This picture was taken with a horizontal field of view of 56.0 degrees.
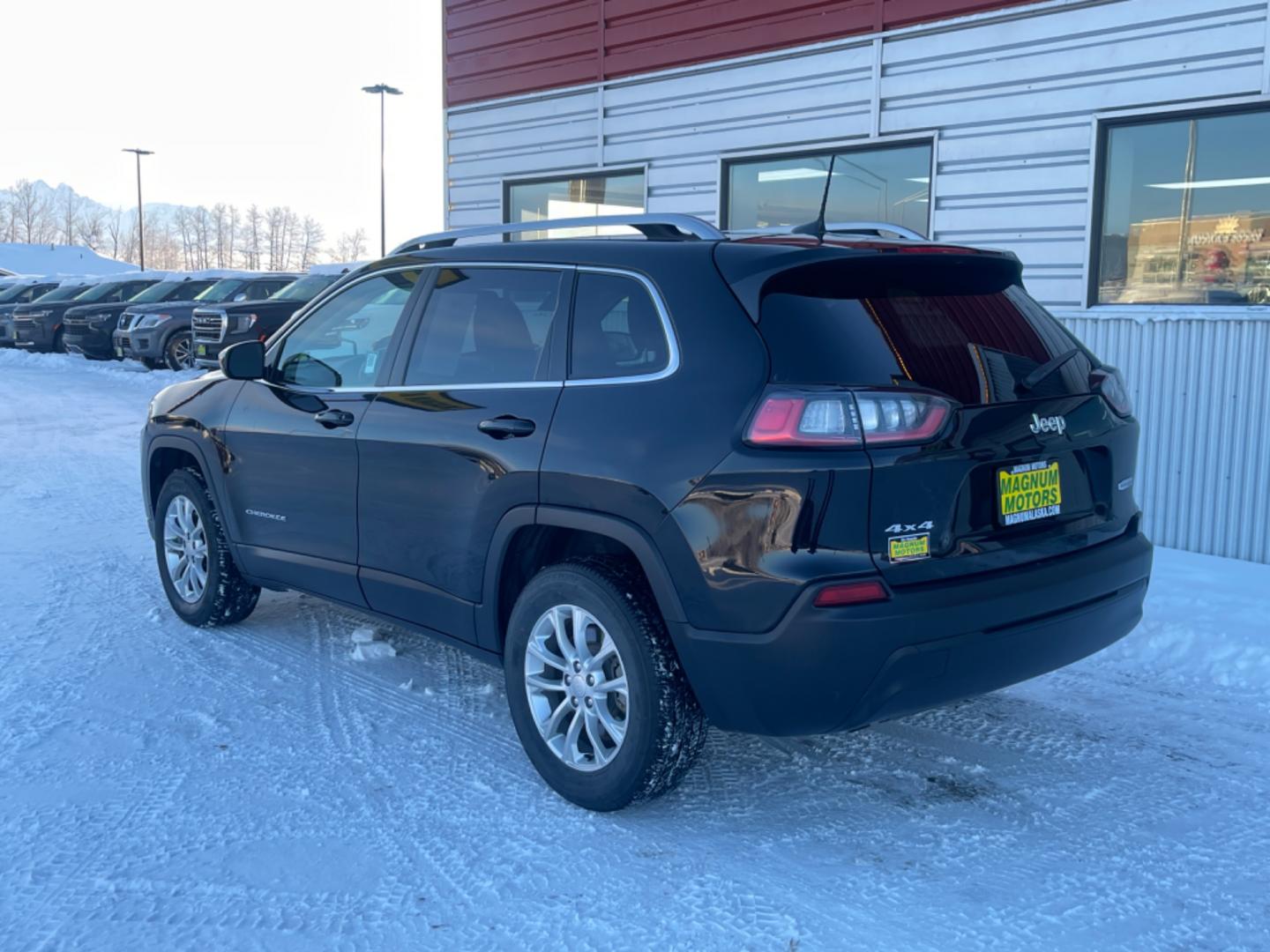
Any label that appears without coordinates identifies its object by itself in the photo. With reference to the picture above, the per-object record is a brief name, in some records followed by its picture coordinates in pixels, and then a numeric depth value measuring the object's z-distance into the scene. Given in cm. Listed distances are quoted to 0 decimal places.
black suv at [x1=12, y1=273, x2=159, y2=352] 2702
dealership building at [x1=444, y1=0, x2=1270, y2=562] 713
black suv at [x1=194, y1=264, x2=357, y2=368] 1916
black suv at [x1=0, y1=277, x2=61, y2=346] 3347
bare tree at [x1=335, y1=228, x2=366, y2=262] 16112
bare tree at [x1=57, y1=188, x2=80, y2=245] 16762
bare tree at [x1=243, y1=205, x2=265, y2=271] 17425
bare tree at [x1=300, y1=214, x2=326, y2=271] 17688
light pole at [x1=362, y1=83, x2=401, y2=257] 4947
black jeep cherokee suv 322
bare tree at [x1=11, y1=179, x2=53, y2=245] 16949
